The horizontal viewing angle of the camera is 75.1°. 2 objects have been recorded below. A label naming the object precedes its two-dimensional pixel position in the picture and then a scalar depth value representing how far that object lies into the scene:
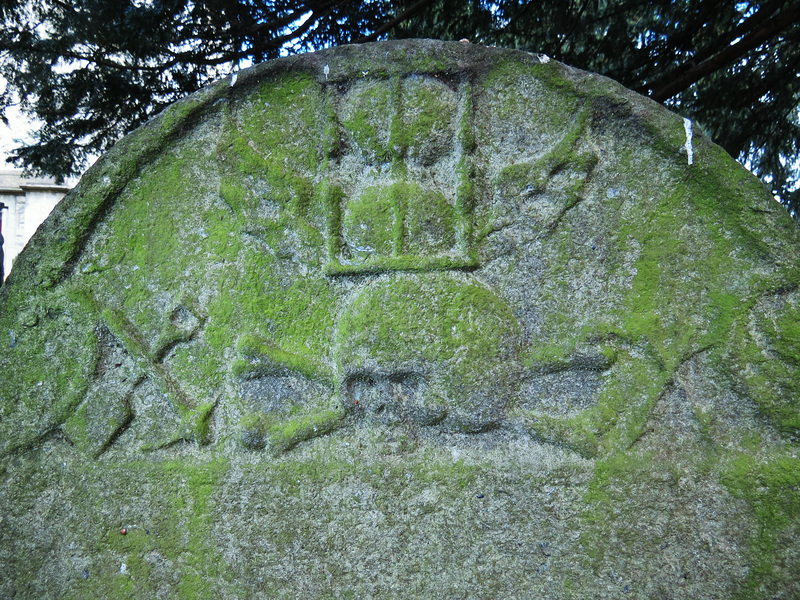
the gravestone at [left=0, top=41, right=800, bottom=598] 1.11
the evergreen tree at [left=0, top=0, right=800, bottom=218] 1.76
